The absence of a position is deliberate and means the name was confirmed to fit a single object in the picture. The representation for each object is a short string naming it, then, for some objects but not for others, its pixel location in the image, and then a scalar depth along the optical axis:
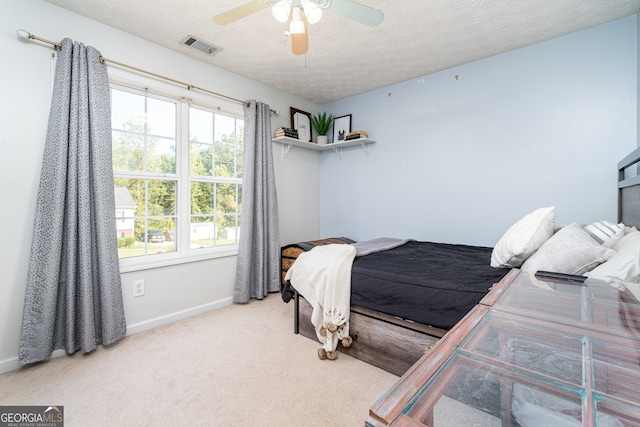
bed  1.43
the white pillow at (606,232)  1.49
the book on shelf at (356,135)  3.40
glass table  0.41
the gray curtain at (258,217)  3.04
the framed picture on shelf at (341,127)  3.77
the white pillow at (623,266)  1.11
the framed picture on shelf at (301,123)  3.71
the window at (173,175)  2.40
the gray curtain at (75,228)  1.86
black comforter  1.52
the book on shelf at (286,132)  3.34
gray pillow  1.30
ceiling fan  1.43
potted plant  3.85
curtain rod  1.86
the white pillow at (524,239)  1.60
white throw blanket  1.93
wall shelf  3.43
